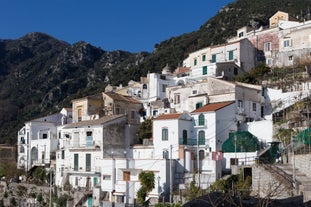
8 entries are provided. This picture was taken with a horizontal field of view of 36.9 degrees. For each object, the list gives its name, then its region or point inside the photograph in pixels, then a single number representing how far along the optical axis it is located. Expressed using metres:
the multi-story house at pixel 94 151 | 38.83
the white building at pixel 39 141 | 50.72
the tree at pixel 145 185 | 33.75
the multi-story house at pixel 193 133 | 36.88
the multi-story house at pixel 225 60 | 50.31
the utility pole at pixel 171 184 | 33.13
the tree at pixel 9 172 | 51.56
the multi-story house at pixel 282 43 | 49.97
